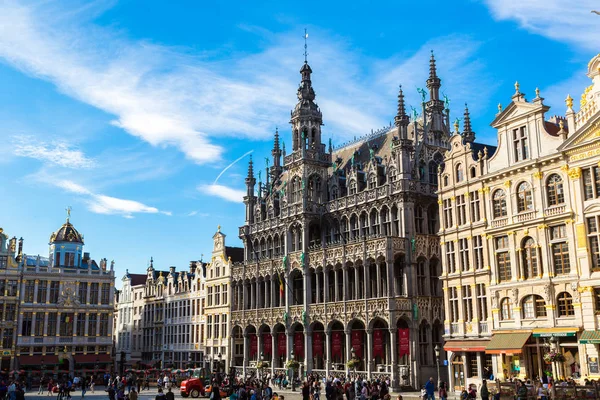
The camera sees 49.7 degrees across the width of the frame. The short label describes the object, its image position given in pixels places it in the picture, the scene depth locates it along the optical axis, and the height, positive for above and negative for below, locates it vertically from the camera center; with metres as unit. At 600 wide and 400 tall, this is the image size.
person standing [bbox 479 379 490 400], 30.69 -2.45
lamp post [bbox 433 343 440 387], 44.78 -1.34
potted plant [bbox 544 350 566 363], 35.62 -0.95
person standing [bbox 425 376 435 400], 33.41 -2.52
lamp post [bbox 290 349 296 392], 54.14 -3.16
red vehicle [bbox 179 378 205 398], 47.34 -3.13
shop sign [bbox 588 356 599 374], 35.56 -1.41
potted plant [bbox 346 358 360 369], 50.30 -1.60
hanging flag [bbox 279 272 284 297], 61.02 +5.15
